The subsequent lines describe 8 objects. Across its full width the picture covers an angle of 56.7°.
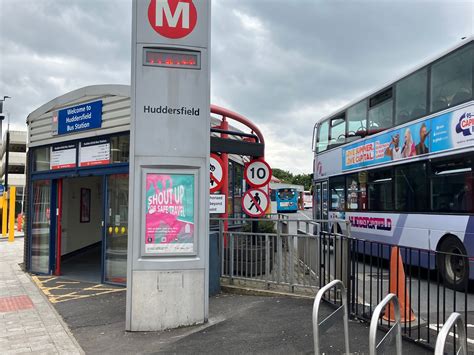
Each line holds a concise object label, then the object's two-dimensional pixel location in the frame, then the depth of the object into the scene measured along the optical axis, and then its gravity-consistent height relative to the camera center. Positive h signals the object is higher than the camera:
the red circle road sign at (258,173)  9.38 +0.56
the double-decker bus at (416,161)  7.70 +0.86
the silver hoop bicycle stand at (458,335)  2.66 -0.88
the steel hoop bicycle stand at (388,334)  2.94 -0.97
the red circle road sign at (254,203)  9.12 -0.08
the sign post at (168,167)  5.62 +0.41
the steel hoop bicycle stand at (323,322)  3.46 -0.98
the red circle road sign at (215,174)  8.46 +0.48
